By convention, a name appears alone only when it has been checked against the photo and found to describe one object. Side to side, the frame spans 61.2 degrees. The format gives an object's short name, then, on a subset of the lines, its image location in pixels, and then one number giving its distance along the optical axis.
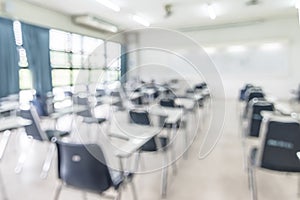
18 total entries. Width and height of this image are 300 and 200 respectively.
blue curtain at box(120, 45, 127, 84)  8.22
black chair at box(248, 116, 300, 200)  1.88
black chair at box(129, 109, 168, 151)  2.50
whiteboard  9.09
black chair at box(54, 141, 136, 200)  1.58
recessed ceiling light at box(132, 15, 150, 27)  8.09
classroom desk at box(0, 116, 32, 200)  2.32
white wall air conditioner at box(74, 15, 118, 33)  7.66
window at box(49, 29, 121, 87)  7.25
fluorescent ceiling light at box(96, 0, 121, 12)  6.18
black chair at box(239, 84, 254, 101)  6.26
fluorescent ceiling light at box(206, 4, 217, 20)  6.93
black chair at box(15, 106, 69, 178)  2.69
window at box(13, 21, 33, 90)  5.99
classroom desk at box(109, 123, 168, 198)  1.74
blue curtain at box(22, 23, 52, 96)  6.29
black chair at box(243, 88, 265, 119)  4.68
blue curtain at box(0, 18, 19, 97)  5.57
